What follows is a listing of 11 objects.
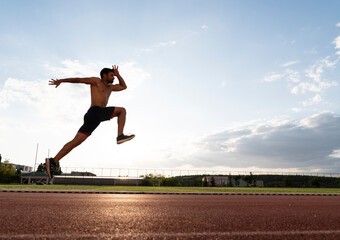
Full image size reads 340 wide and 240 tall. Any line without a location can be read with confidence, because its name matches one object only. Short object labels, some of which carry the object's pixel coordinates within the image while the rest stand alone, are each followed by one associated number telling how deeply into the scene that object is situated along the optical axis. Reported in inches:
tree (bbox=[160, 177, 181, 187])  3361.2
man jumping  184.1
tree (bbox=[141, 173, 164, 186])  3184.1
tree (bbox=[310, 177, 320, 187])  3359.7
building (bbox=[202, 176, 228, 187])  3886.6
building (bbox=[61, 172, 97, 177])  3627.0
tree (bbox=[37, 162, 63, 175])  3705.7
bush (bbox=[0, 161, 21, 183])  2231.8
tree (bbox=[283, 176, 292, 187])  3373.5
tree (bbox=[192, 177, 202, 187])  3296.0
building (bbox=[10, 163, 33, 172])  4282.5
